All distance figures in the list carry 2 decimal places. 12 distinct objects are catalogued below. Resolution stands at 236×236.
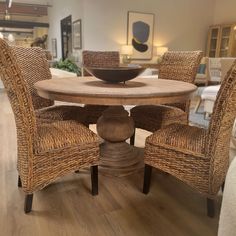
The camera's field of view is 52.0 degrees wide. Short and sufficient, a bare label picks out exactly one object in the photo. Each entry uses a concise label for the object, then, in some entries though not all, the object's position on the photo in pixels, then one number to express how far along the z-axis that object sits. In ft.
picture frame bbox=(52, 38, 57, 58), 31.06
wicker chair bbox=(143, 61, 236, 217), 3.97
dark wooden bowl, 5.17
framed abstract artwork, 20.38
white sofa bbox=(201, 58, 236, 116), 10.87
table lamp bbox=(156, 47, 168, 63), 21.02
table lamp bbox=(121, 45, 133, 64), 19.42
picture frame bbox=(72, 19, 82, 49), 20.40
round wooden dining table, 4.40
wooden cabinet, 20.06
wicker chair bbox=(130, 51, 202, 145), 6.69
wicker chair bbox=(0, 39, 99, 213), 3.82
